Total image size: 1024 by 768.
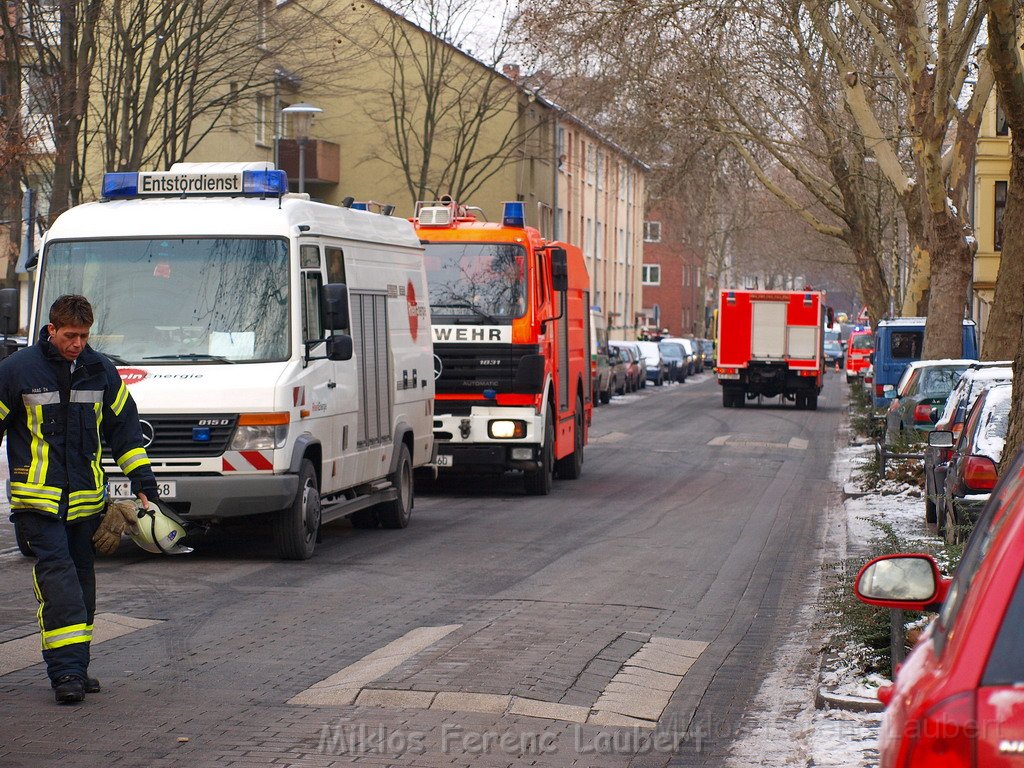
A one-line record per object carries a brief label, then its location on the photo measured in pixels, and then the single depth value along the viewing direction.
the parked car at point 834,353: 88.81
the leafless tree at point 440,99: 36.91
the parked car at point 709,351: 83.99
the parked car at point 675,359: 65.00
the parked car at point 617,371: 49.94
